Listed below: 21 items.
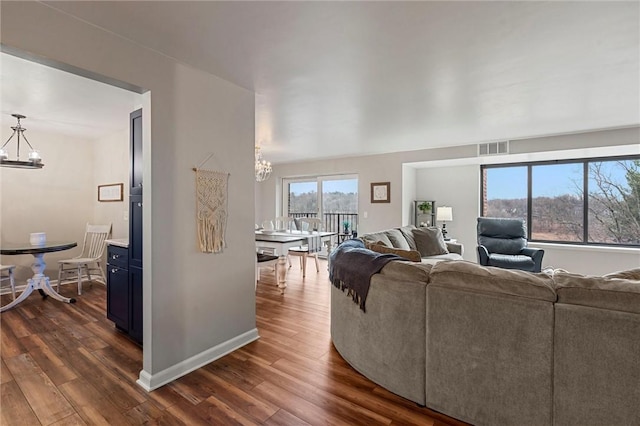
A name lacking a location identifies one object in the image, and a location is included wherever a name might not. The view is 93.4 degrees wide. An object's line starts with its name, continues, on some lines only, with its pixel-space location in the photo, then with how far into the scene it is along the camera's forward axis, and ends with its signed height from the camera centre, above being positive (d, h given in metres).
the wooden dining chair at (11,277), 3.80 -0.87
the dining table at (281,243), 4.07 -0.44
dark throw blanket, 2.18 -0.45
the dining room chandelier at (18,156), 3.64 +0.68
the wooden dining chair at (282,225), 6.15 -0.33
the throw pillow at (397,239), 4.16 -0.40
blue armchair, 4.52 -0.57
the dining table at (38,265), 3.48 -0.74
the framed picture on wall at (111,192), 4.55 +0.29
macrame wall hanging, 2.42 +0.01
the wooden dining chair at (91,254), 4.66 -0.70
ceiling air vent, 4.95 +1.06
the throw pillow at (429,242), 4.64 -0.48
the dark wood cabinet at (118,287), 2.86 -0.75
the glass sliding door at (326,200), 7.01 +0.28
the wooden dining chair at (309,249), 4.88 -0.70
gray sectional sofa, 1.41 -0.71
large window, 4.83 +0.24
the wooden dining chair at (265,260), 4.14 -0.70
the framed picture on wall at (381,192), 6.19 +0.40
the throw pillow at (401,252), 2.51 -0.36
